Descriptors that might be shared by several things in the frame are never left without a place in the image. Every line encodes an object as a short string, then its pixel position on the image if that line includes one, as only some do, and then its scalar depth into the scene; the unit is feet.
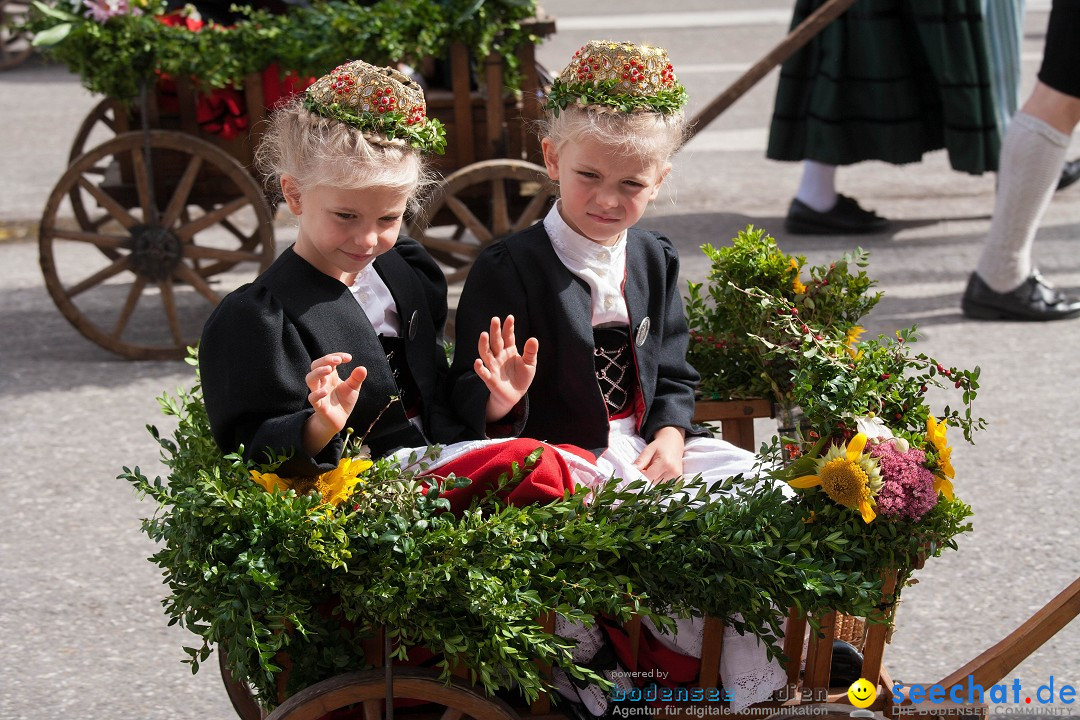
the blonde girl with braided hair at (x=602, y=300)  14.90
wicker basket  14.89
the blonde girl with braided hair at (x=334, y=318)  13.55
